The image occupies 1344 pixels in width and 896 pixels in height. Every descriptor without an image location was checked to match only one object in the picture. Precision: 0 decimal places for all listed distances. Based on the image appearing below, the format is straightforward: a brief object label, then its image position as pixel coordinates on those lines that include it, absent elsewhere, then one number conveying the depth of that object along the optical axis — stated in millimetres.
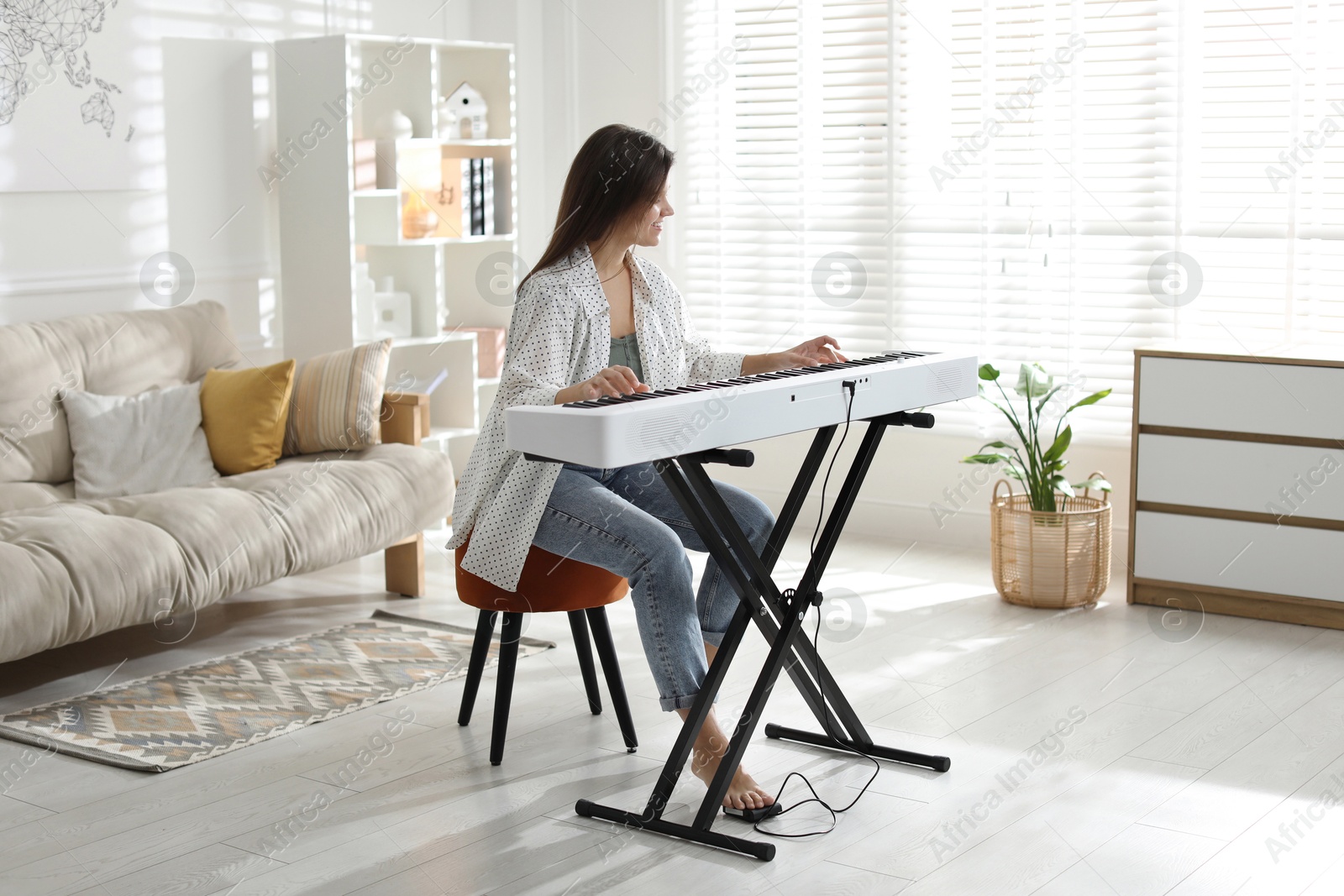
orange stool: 2689
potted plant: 3920
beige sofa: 3098
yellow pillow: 3957
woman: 2488
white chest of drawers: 3691
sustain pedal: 2475
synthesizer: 2076
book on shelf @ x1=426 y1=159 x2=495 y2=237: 4957
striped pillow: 4066
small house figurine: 5043
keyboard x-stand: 2346
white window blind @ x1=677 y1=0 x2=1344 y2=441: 4113
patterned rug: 2943
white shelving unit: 4598
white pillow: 3736
